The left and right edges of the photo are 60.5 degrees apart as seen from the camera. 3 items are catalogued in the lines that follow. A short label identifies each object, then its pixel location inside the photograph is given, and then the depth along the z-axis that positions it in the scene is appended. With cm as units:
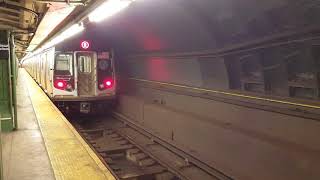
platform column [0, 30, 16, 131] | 484
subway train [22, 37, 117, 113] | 907
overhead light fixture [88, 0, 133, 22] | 367
